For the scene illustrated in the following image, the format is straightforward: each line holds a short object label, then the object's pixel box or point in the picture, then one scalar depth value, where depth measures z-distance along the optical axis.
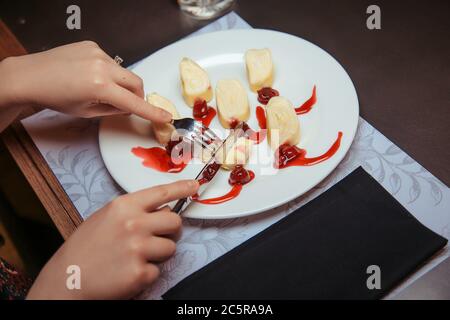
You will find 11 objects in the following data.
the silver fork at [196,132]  1.05
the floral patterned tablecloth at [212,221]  0.92
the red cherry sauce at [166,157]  1.04
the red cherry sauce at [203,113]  1.13
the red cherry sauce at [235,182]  0.95
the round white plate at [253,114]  0.94
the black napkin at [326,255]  0.82
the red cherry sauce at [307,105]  1.09
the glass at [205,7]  1.37
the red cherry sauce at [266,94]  1.12
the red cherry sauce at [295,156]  0.98
